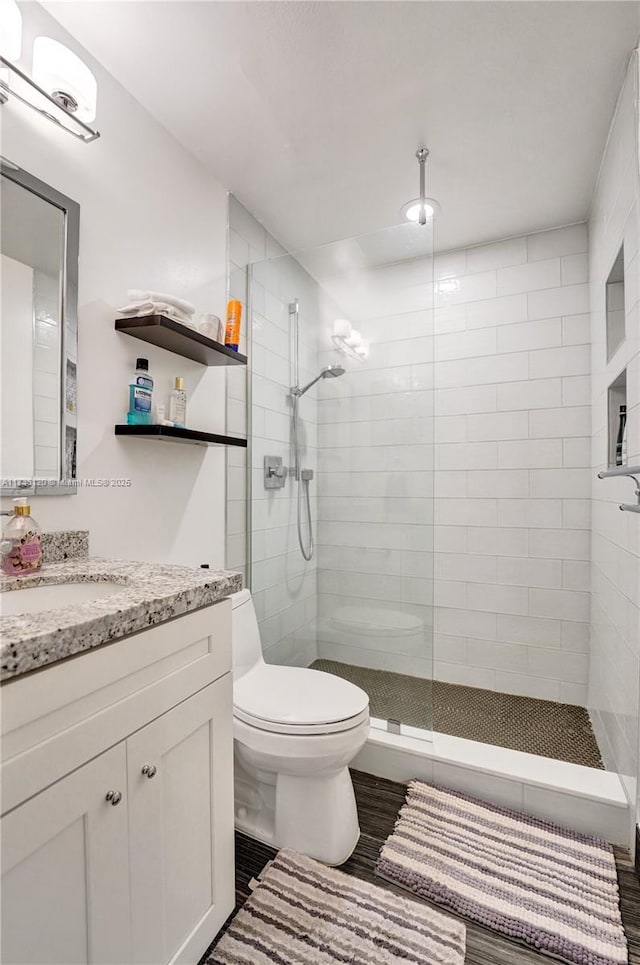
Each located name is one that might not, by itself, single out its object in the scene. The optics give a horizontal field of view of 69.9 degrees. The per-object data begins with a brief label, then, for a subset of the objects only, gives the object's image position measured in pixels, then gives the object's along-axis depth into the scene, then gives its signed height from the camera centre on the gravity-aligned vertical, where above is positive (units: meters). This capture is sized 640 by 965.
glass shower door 1.94 +0.11
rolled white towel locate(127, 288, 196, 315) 1.44 +0.60
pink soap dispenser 1.09 -0.14
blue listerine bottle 1.46 +0.29
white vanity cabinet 0.65 -0.55
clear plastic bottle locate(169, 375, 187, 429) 1.62 +0.29
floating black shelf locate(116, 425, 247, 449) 1.43 +0.17
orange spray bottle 1.81 +0.61
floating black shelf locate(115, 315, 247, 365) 1.43 +0.50
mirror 1.15 +0.40
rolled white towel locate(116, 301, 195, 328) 1.43 +0.56
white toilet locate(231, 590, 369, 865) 1.36 -0.84
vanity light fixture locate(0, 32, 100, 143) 1.11 +1.02
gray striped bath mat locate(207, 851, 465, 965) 1.11 -1.14
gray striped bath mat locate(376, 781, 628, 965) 1.18 -1.15
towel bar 1.27 +0.04
